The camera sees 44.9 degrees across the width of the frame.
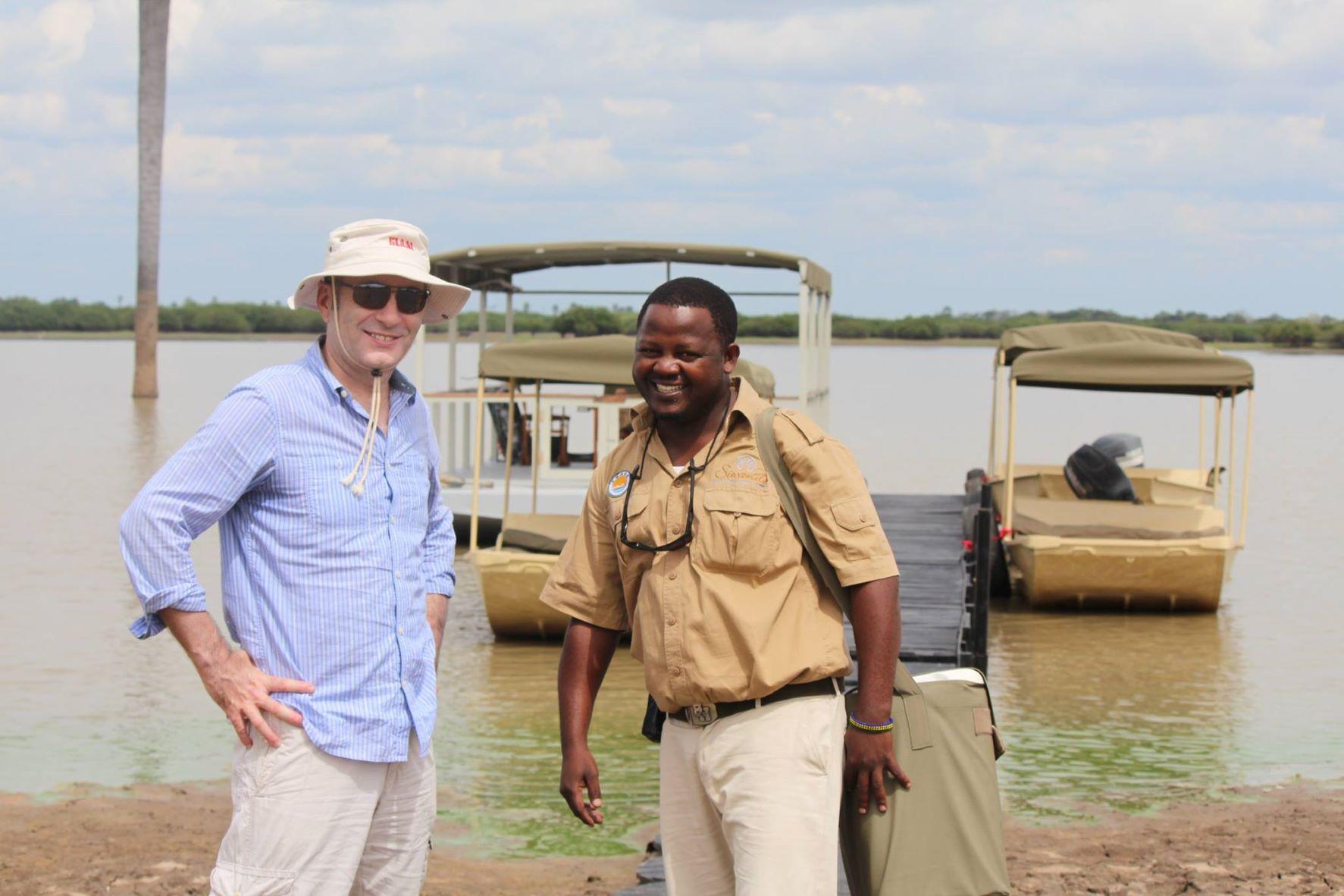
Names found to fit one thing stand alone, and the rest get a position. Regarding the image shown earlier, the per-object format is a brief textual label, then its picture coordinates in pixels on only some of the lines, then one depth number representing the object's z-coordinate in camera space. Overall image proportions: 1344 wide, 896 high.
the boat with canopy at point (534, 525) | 11.39
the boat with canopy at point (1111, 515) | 12.93
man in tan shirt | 3.21
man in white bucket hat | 3.12
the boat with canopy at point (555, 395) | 15.33
